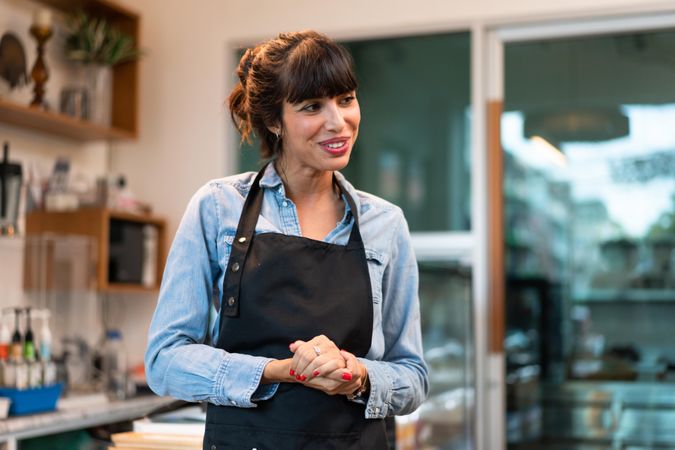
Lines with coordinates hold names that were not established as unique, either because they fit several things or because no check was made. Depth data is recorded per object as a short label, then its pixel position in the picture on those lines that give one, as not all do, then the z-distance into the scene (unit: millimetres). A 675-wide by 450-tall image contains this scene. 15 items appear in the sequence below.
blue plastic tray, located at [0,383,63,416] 2902
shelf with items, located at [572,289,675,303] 3631
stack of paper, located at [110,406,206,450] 1826
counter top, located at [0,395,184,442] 2783
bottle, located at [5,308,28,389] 2938
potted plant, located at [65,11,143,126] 3887
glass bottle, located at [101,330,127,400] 3502
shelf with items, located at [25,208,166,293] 3650
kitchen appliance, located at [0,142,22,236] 3223
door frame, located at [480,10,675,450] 3742
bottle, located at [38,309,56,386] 3031
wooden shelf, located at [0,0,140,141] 3666
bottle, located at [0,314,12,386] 2973
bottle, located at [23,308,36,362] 3020
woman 1308
